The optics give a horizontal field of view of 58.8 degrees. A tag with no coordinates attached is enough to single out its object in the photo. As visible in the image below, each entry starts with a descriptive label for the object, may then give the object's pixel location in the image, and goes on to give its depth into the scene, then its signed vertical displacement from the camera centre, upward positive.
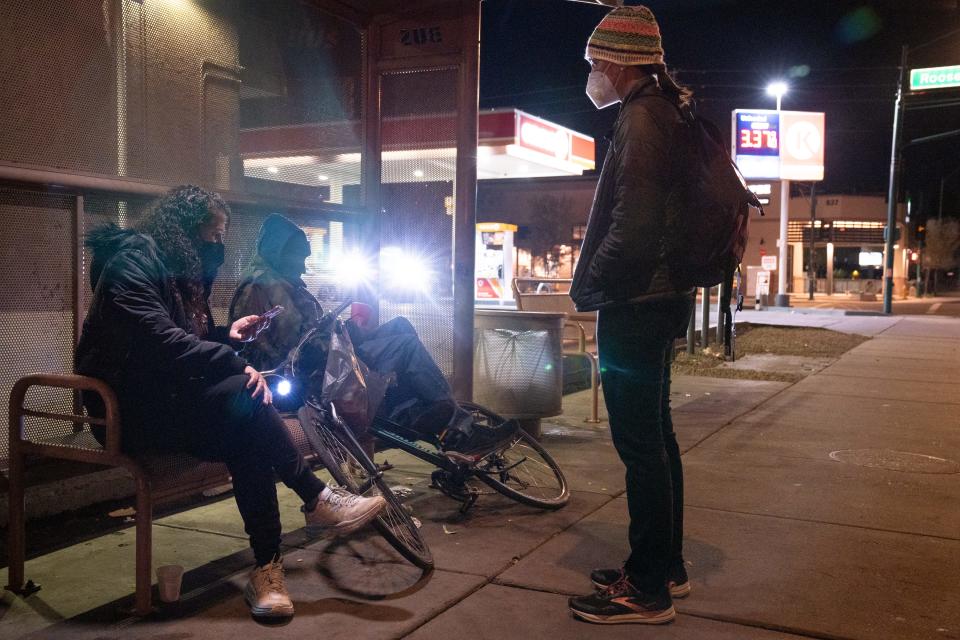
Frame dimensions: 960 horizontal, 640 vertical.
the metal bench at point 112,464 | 3.04 -0.77
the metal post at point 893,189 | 27.97 +2.97
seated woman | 3.09 -0.46
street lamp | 30.31 +6.57
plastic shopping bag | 3.58 -0.49
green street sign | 28.44 +6.59
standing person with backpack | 2.97 -0.06
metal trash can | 6.23 -0.69
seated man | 4.03 -0.38
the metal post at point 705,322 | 12.50 -0.77
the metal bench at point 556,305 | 9.23 -0.44
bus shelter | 4.78 +0.97
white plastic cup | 3.22 -1.20
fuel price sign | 26.67 +4.05
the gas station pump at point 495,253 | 24.00 +0.45
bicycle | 3.58 -0.96
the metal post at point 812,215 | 50.69 +3.55
